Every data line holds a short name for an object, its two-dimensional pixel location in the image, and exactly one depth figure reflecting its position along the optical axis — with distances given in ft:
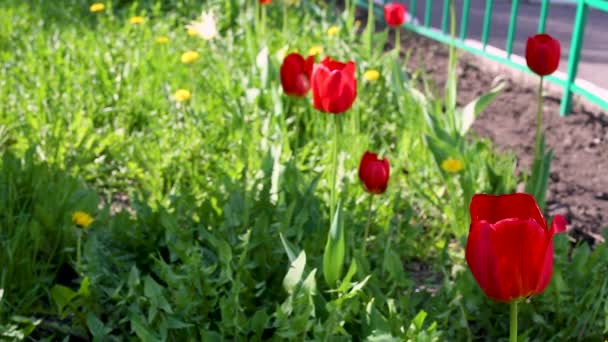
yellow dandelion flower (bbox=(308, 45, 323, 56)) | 11.57
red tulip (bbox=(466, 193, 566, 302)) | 3.75
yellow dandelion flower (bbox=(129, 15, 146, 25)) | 13.61
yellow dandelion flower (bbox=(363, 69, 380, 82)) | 11.21
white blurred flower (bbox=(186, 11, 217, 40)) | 11.97
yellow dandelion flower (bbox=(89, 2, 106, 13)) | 14.72
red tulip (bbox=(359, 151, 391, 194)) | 6.23
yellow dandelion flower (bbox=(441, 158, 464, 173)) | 8.42
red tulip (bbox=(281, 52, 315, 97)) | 7.54
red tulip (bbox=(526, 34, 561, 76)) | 6.98
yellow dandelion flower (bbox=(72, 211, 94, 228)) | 7.08
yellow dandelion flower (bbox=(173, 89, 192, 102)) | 10.12
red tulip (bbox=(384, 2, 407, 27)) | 10.62
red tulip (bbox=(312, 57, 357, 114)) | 6.07
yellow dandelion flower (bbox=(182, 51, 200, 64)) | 10.86
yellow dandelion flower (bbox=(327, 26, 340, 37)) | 13.35
